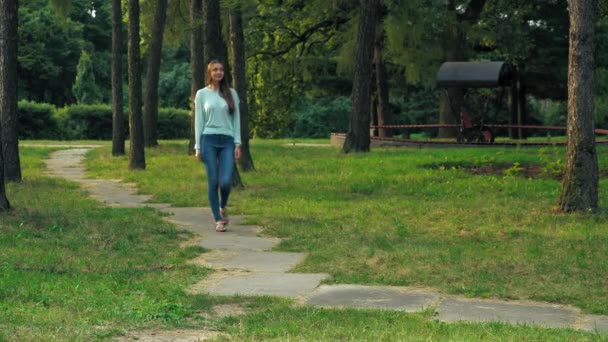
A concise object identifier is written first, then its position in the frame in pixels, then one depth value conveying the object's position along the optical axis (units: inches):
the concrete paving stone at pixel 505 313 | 293.4
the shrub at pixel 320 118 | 2385.6
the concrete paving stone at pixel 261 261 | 392.5
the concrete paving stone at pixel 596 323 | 282.0
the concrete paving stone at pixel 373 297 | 317.1
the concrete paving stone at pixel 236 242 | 448.8
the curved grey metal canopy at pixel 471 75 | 1272.1
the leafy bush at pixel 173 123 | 2171.5
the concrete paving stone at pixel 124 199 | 632.4
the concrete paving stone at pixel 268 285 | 338.6
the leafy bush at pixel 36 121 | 1982.0
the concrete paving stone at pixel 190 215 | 542.3
